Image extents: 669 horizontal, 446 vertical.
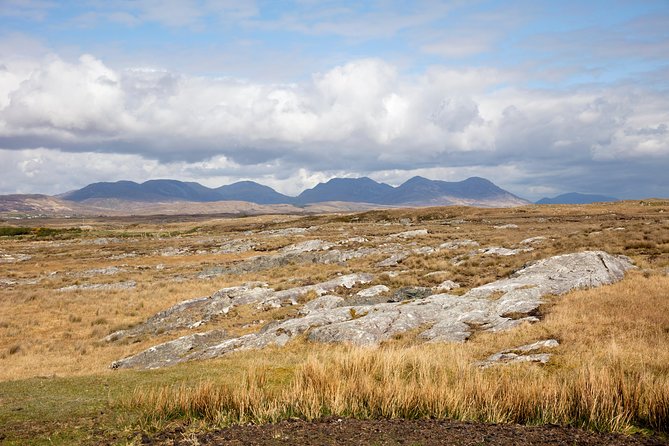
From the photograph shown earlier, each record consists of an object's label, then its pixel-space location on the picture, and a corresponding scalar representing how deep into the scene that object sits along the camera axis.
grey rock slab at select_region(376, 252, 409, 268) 45.59
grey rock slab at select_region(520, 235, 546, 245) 44.90
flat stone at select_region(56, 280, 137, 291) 49.50
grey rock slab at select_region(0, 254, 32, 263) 76.99
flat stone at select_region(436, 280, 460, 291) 30.64
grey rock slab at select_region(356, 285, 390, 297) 32.22
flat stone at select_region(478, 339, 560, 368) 14.52
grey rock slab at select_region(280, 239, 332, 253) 63.19
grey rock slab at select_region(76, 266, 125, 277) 59.25
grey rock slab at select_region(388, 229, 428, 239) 68.87
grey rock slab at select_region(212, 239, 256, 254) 76.31
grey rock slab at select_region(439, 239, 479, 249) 50.43
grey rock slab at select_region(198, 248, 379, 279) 53.31
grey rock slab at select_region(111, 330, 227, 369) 22.62
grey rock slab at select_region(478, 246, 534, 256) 40.88
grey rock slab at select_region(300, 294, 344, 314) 29.84
